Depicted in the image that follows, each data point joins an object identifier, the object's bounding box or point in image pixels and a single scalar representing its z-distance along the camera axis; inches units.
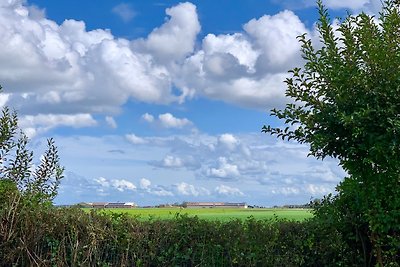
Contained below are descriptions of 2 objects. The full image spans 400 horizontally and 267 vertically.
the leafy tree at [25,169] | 375.6
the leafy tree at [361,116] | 273.4
